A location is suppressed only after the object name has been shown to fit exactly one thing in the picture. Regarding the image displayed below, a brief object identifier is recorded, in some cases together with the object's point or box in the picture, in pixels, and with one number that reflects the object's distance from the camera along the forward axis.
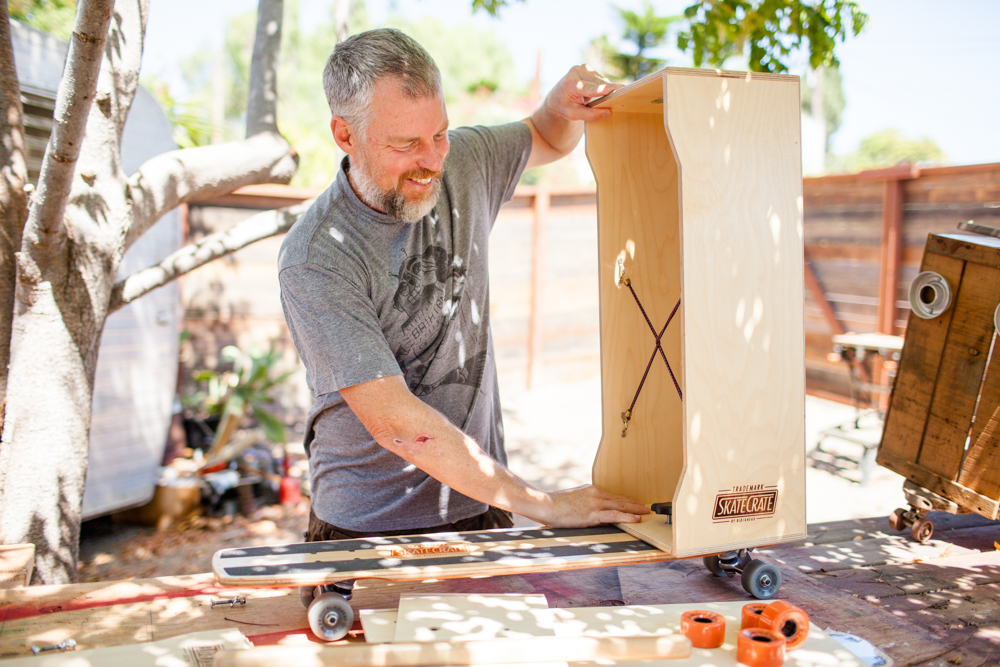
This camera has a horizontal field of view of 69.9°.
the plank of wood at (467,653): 1.41
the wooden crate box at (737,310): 1.77
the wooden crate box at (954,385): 2.19
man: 1.84
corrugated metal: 4.83
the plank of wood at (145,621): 1.59
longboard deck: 1.61
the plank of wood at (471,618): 1.53
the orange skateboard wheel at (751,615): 1.59
